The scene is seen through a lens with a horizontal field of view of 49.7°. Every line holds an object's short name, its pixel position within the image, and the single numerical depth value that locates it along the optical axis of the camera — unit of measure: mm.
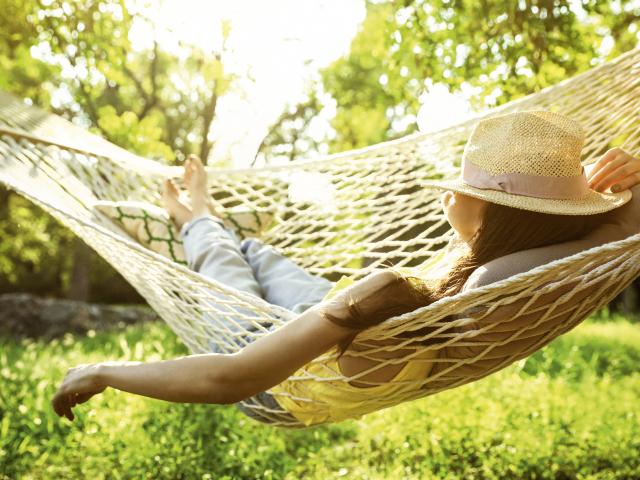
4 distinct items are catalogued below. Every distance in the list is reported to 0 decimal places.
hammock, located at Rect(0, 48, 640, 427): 1051
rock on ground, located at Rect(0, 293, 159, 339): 4785
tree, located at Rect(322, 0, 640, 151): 2711
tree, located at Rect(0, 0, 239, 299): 3354
